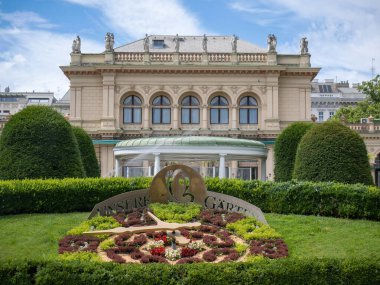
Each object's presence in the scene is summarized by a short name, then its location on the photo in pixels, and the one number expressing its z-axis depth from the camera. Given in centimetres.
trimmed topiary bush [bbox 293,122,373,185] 1953
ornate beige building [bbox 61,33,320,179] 4422
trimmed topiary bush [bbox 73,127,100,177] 2666
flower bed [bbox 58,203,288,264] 1089
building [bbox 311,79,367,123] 8750
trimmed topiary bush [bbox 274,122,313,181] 2681
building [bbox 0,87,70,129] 9614
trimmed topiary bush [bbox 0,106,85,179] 1899
